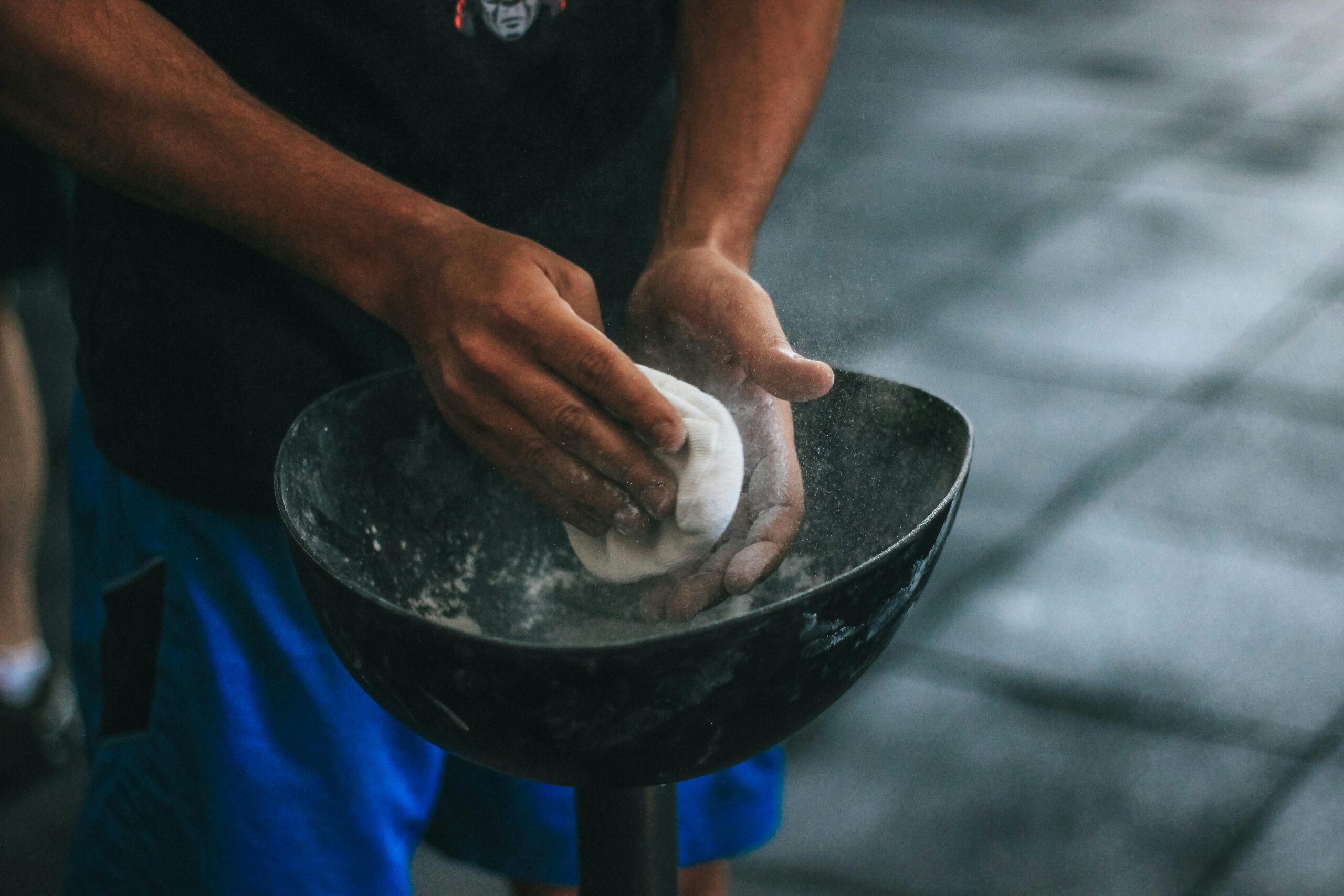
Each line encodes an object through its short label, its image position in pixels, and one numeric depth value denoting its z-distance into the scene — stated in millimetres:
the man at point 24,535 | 2395
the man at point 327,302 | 1454
